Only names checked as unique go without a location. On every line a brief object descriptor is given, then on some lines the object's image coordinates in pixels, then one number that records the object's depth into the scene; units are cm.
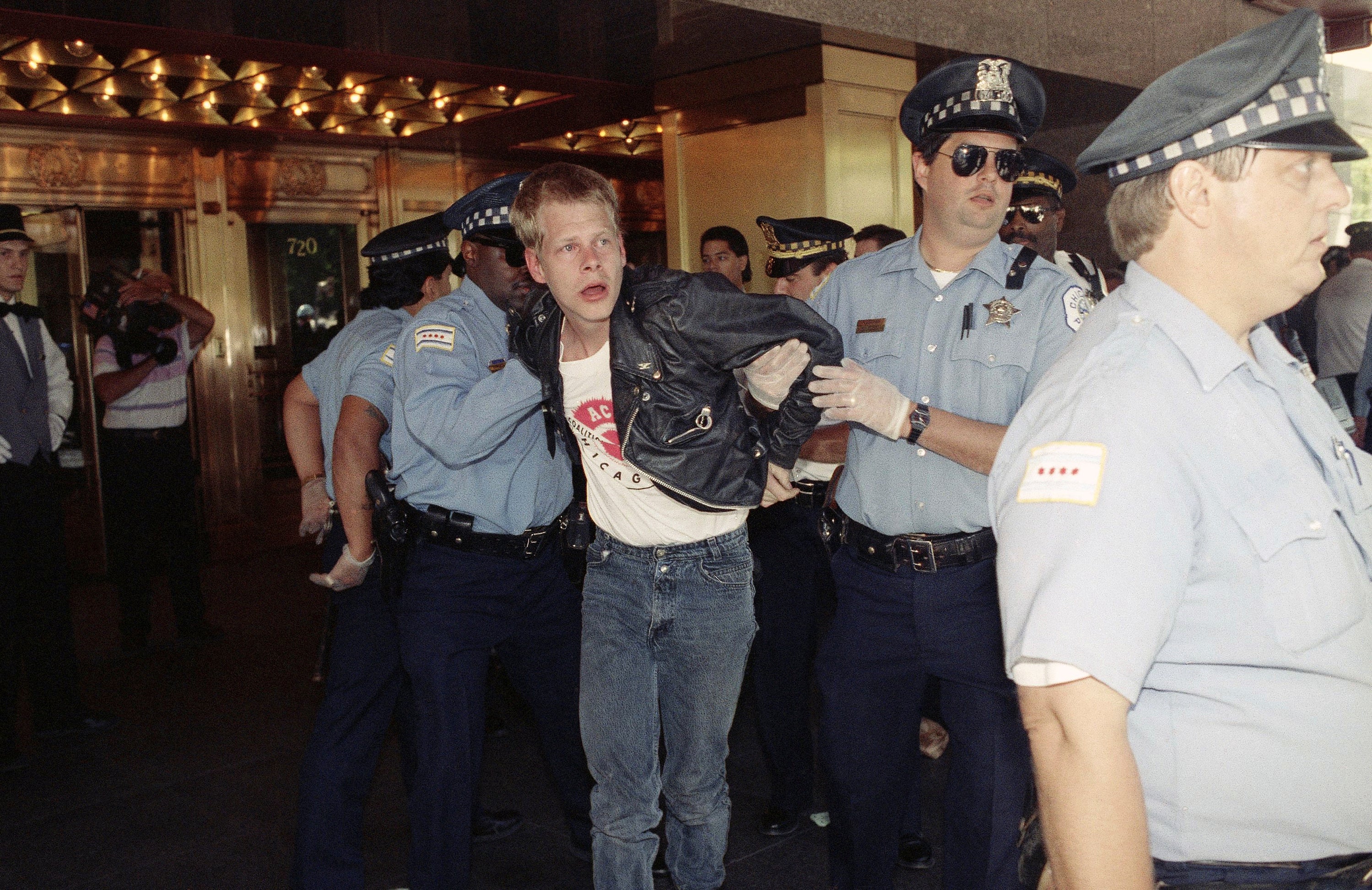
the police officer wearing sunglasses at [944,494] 254
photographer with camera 612
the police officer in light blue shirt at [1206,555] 124
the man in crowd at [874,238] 534
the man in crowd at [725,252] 591
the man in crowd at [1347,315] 631
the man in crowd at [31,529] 469
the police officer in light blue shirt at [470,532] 287
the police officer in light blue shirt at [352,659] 310
